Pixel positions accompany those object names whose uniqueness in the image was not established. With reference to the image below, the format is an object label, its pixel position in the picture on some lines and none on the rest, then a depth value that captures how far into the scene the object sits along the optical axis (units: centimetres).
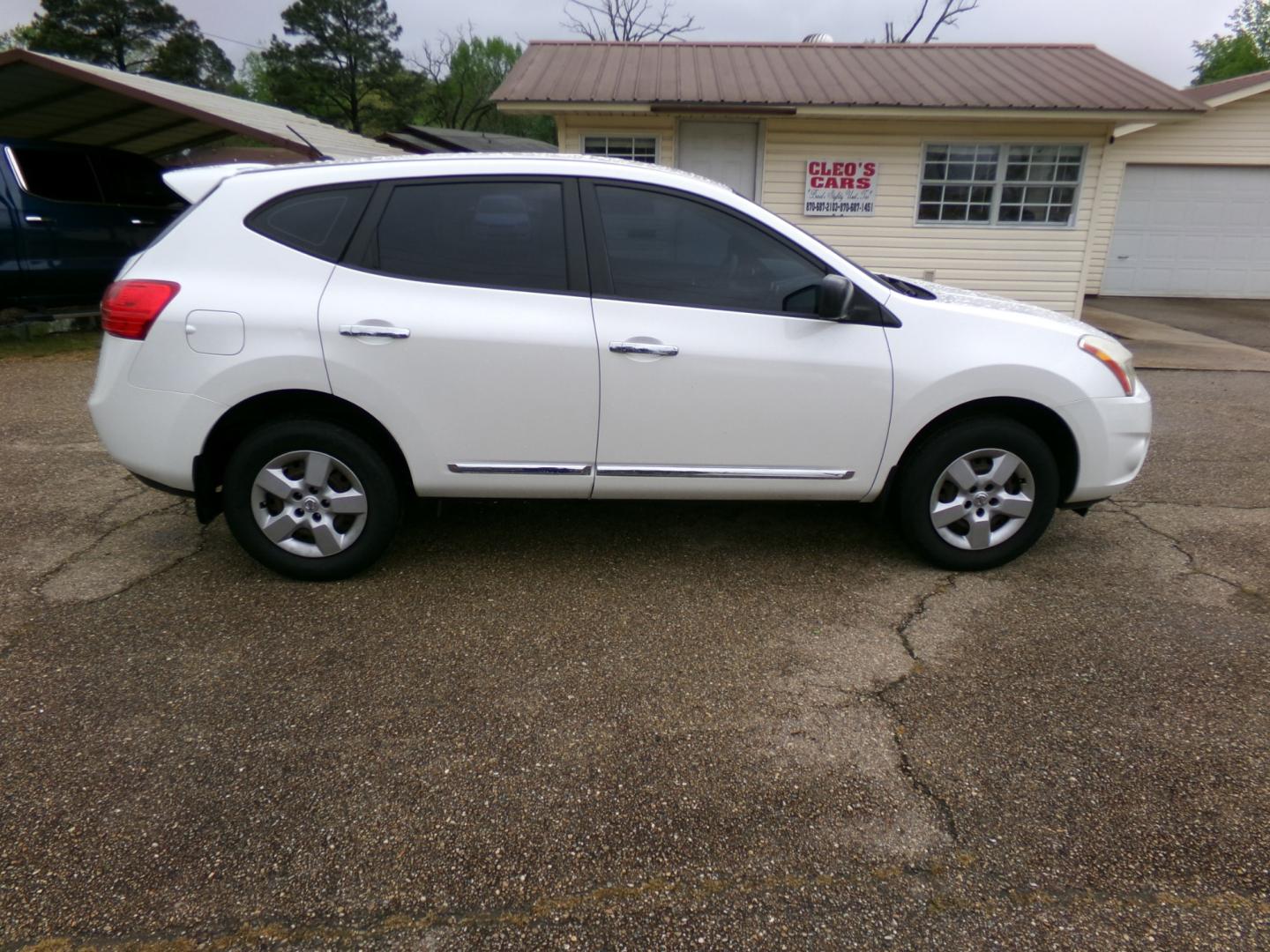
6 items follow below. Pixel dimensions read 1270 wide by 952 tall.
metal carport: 898
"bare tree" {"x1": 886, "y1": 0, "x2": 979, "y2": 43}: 2680
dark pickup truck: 861
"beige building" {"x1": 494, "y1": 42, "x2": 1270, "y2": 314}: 1000
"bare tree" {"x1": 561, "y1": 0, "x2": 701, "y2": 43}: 3184
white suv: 335
